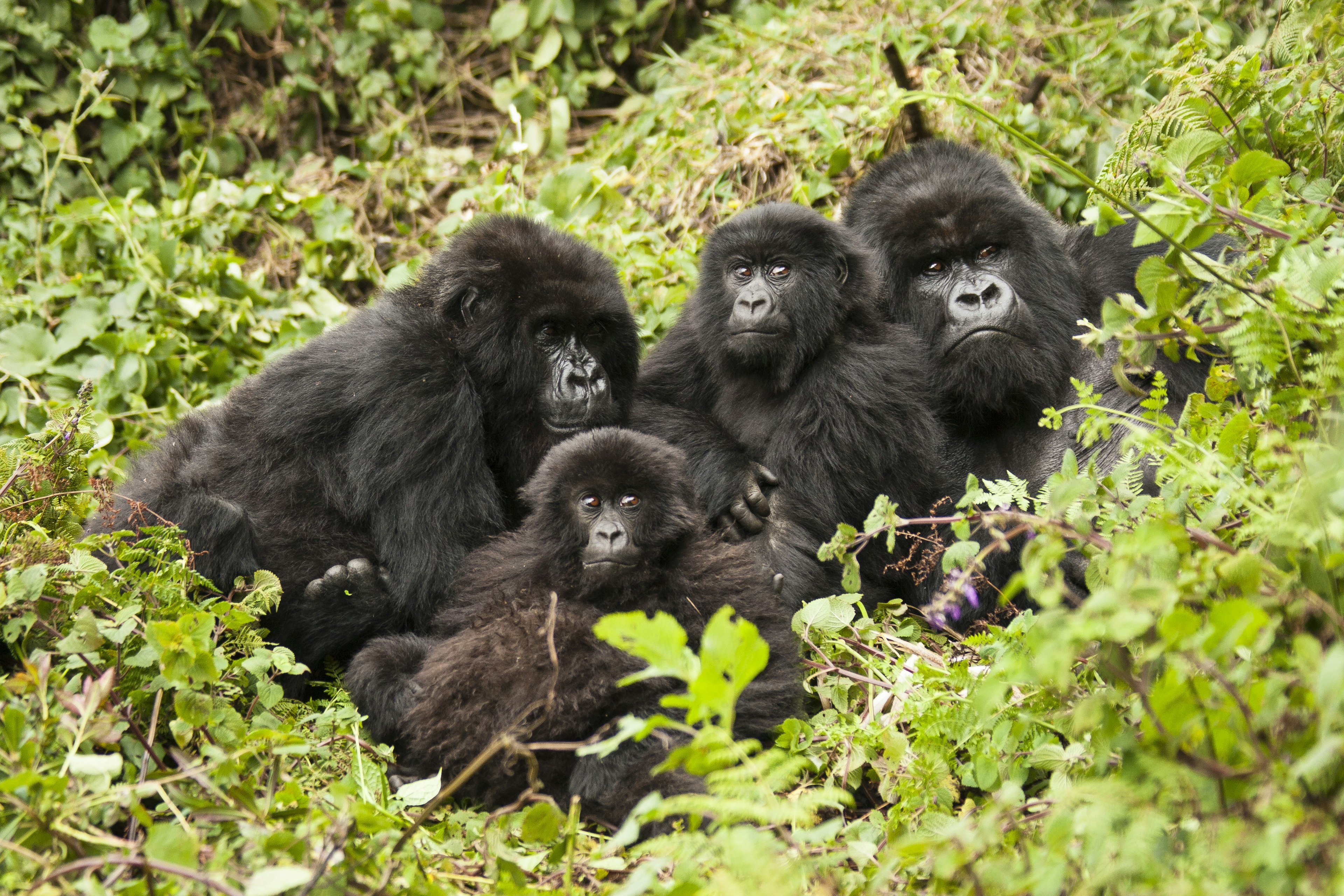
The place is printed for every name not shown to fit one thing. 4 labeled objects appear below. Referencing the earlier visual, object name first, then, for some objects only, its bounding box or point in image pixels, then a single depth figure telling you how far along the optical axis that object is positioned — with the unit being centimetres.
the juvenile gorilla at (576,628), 587
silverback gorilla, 803
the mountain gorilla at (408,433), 740
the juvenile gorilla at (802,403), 777
